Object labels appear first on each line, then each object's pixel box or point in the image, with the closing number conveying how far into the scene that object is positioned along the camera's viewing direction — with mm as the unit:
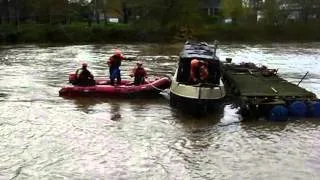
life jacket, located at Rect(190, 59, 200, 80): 20734
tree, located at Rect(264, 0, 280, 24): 78562
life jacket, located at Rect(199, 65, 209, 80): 20875
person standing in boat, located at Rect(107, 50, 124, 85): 24531
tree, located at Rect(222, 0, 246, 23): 77875
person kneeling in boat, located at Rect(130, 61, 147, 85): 24250
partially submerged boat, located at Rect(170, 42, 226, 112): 19672
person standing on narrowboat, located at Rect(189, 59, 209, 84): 20672
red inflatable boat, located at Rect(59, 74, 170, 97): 23594
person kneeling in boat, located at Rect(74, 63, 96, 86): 24359
